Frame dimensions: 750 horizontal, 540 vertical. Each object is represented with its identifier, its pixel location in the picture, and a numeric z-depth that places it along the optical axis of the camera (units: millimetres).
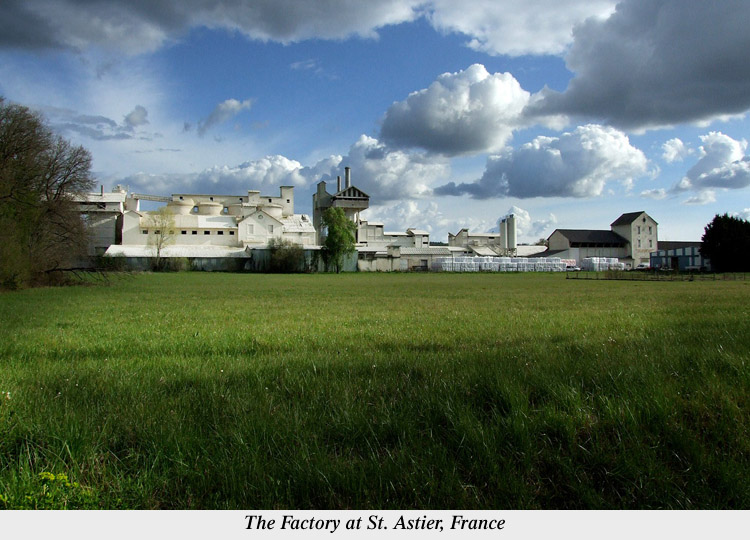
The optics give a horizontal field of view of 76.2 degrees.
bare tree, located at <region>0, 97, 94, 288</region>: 25188
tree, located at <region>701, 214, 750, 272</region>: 66562
